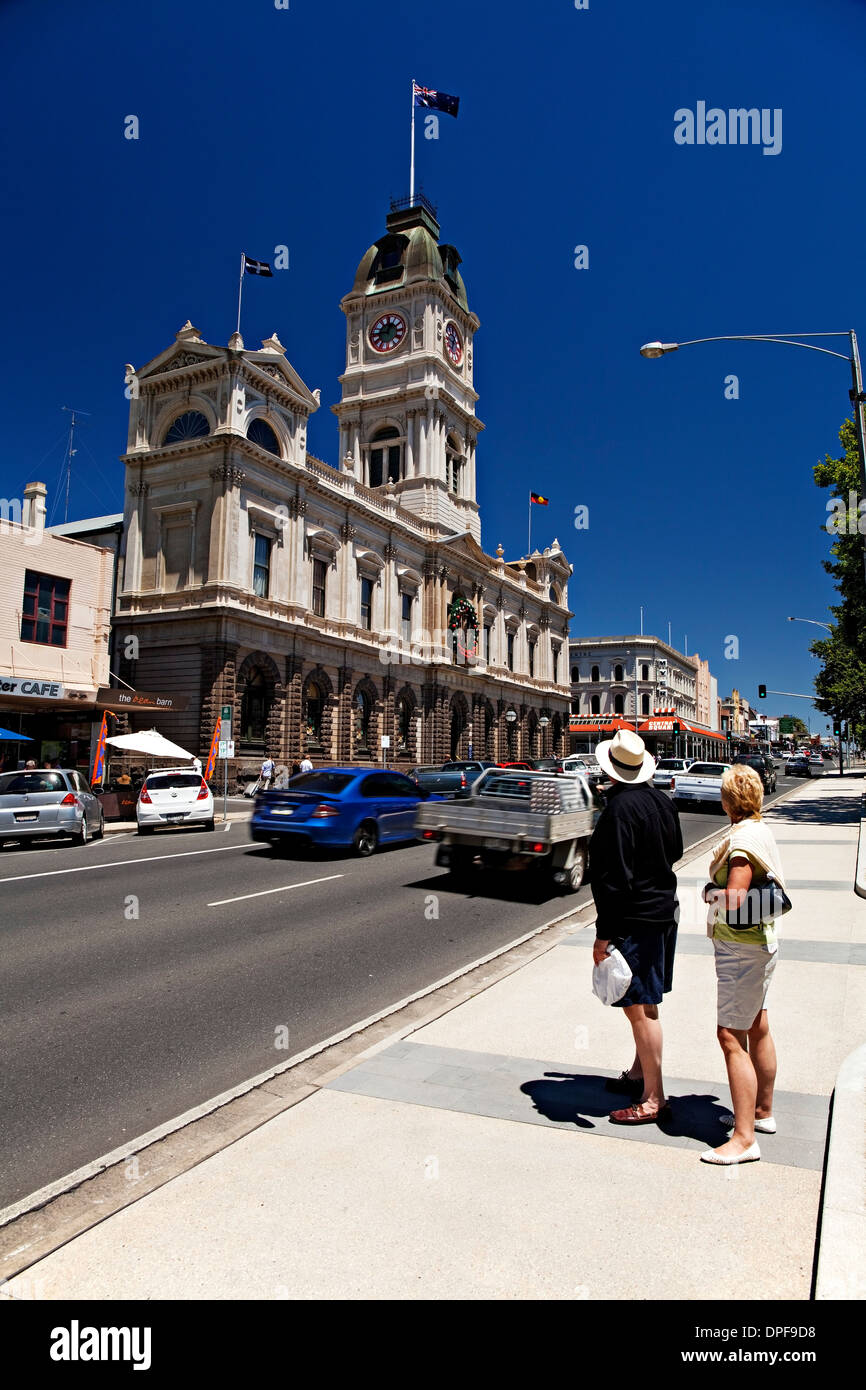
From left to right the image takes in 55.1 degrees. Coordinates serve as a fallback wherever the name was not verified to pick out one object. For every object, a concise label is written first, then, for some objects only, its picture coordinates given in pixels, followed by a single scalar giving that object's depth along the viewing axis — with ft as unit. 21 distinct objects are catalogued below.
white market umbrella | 84.69
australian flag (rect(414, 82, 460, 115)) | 166.50
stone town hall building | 119.03
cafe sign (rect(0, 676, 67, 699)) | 87.04
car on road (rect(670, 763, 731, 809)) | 91.35
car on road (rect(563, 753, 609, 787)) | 103.50
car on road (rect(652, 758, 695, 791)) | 97.50
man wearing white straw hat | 14.34
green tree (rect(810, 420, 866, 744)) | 86.12
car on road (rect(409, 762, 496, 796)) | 80.23
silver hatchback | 57.52
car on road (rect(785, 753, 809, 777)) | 230.07
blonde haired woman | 13.03
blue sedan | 50.21
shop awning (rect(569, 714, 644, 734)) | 251.60
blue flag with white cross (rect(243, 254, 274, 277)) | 118.62
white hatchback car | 68.69
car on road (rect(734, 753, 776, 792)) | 141.50
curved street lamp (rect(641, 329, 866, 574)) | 47.32
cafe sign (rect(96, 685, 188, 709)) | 98.07
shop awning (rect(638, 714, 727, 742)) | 179.32
